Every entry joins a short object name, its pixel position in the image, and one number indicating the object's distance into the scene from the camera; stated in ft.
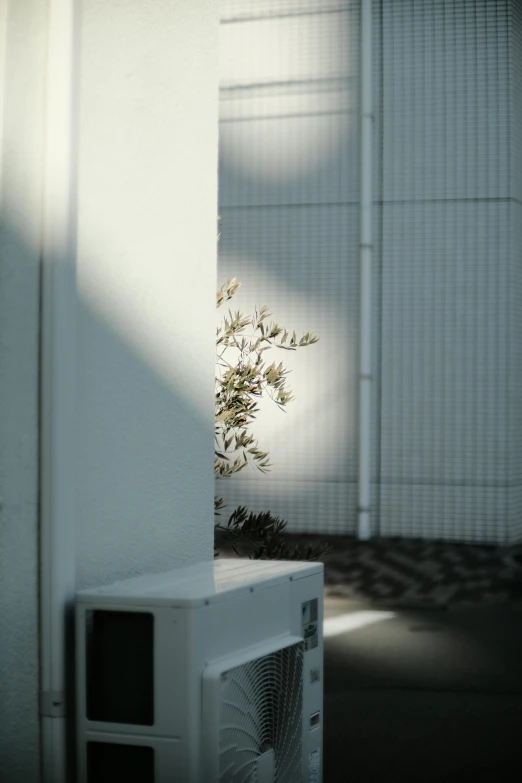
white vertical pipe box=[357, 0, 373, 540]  28.60
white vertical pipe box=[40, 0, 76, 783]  7.29
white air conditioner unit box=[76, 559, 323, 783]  6.98
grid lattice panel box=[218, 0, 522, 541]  28.63
